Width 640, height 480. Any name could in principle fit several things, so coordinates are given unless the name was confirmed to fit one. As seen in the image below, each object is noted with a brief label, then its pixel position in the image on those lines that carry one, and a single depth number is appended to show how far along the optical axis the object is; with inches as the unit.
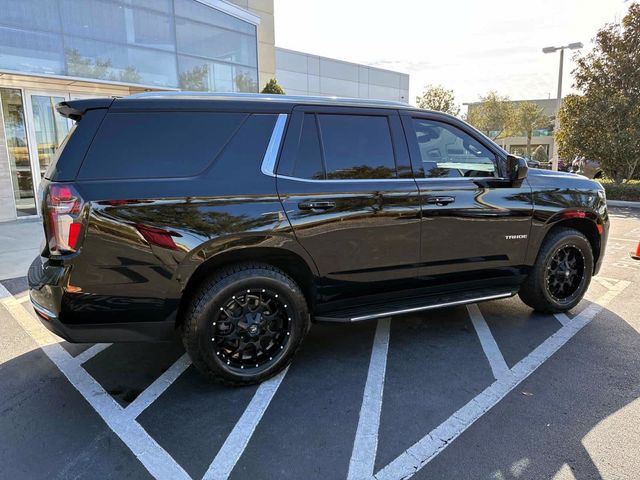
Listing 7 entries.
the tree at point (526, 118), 1537.9
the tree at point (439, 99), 1400.1
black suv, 108.0
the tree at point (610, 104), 542.0
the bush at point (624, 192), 554.1
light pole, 593.9
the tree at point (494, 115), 1494.8
